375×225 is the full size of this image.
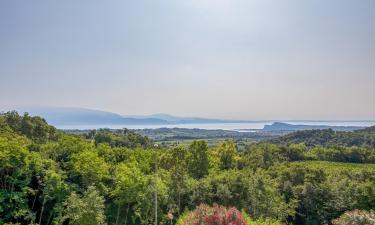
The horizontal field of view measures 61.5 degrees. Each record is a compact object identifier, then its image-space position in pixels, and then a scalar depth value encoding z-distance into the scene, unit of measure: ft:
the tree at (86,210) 52.08
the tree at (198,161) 102.06
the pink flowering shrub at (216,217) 31.04
